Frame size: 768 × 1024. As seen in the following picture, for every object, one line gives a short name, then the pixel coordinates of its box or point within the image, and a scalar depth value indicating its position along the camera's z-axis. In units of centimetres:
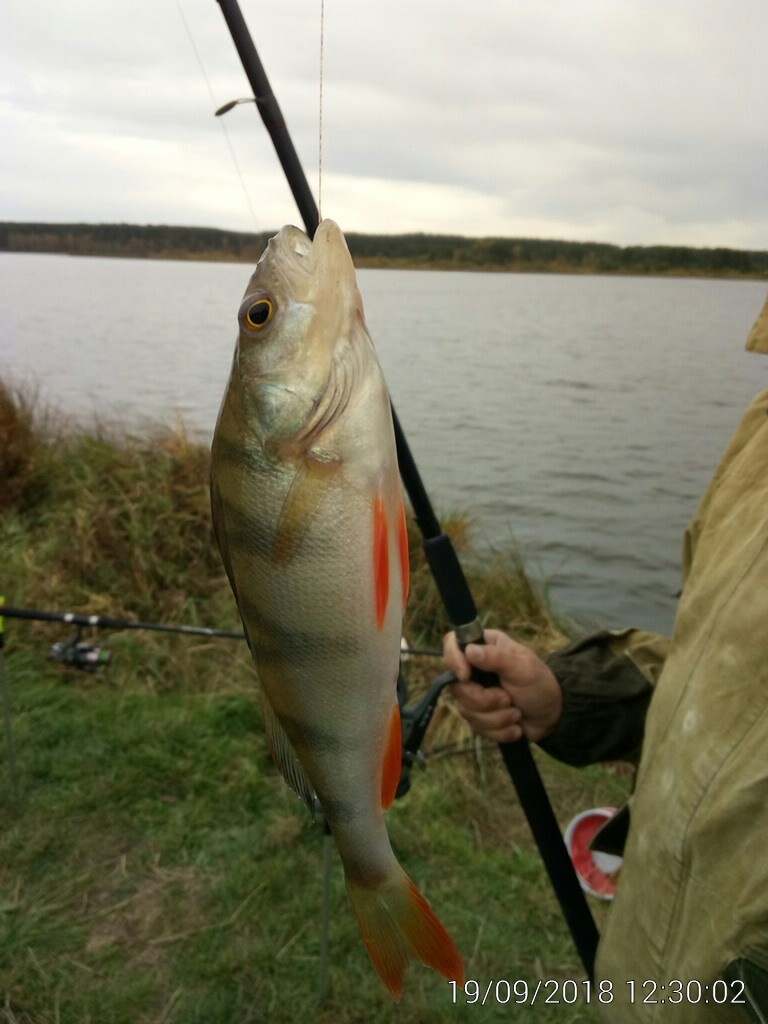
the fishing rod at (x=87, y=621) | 85
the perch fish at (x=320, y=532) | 29
